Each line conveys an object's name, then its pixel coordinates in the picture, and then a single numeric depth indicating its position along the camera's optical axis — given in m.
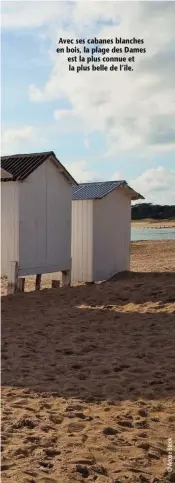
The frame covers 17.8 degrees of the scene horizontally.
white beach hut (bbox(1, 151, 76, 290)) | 13.87
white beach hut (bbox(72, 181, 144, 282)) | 16.94
